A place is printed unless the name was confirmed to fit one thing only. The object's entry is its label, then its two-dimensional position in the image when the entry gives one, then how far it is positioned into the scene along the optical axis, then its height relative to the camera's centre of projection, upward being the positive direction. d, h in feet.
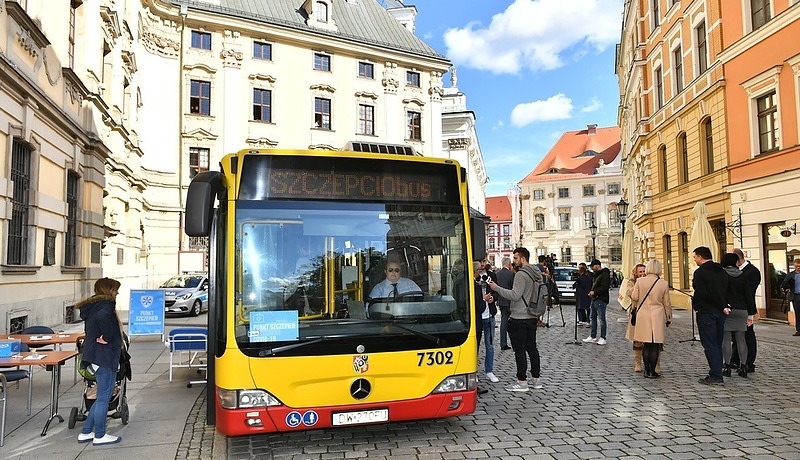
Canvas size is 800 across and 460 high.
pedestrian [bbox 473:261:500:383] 25.62 -2.44
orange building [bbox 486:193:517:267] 305.82 +17.77
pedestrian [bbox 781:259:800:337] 42.99 -2.23
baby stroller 19.94 -4.42
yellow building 62.54 +16.69
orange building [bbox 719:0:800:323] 50.16 +11.62
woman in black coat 18.34 -2.55
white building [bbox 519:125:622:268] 224.94 +21.46
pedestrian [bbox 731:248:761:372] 28.89 -2.41
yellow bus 16.16 -0.75
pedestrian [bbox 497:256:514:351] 31.65 -1.12
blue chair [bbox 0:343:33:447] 18.25 -3.67
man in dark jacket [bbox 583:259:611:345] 40.34 -2.59
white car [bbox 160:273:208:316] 66.95 -3.53
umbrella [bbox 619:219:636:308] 56.53 +0.74
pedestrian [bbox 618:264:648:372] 29.86 -2.39
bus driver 17.51 -0.70
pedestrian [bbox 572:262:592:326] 48.01 -2.54
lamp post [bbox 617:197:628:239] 82.60 +7.17
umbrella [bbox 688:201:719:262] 46.36 +1.82
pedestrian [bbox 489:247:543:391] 24.63 -2.42
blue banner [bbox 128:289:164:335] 40.45 -3.19
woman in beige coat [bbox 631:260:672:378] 27.94 -2.58
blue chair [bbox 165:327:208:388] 28.32 -3.60
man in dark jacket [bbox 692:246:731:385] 26.78 -2.43
